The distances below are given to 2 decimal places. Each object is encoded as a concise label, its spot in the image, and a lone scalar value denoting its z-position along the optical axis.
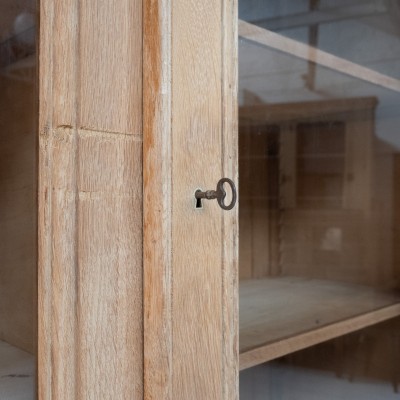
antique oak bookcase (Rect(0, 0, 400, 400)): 0.38
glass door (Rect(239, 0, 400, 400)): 0.55
